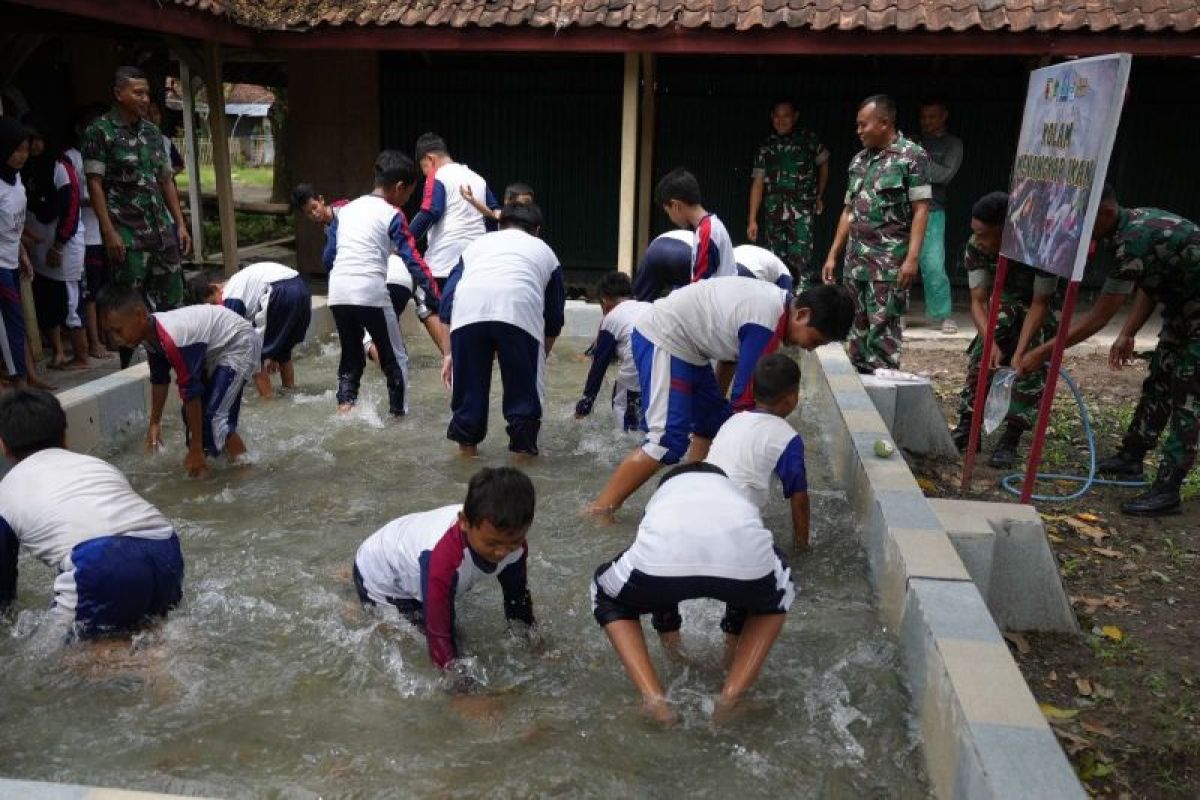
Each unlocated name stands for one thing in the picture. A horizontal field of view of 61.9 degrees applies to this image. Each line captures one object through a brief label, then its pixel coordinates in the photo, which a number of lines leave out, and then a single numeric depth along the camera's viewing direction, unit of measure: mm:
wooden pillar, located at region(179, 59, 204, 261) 12816
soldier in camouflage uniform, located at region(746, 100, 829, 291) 9844
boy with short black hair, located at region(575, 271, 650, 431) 5973
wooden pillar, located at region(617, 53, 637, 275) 9828
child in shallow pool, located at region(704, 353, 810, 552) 3912
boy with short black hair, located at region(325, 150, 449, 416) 6238
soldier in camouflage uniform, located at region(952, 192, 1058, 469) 5559
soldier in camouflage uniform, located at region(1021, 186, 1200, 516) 5031
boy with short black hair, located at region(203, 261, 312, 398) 6652
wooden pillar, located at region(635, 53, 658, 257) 10682
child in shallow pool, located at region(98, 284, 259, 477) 4777
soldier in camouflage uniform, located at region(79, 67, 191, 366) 6730
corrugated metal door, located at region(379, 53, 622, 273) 11398
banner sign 3998
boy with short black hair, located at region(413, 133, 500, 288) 7172
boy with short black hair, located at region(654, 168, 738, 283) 5469
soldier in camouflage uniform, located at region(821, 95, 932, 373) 6676
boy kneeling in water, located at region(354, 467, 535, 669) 2955
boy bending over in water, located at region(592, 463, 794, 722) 3025
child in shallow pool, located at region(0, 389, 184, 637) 3328
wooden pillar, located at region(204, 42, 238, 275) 10211
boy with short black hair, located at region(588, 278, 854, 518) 4195
